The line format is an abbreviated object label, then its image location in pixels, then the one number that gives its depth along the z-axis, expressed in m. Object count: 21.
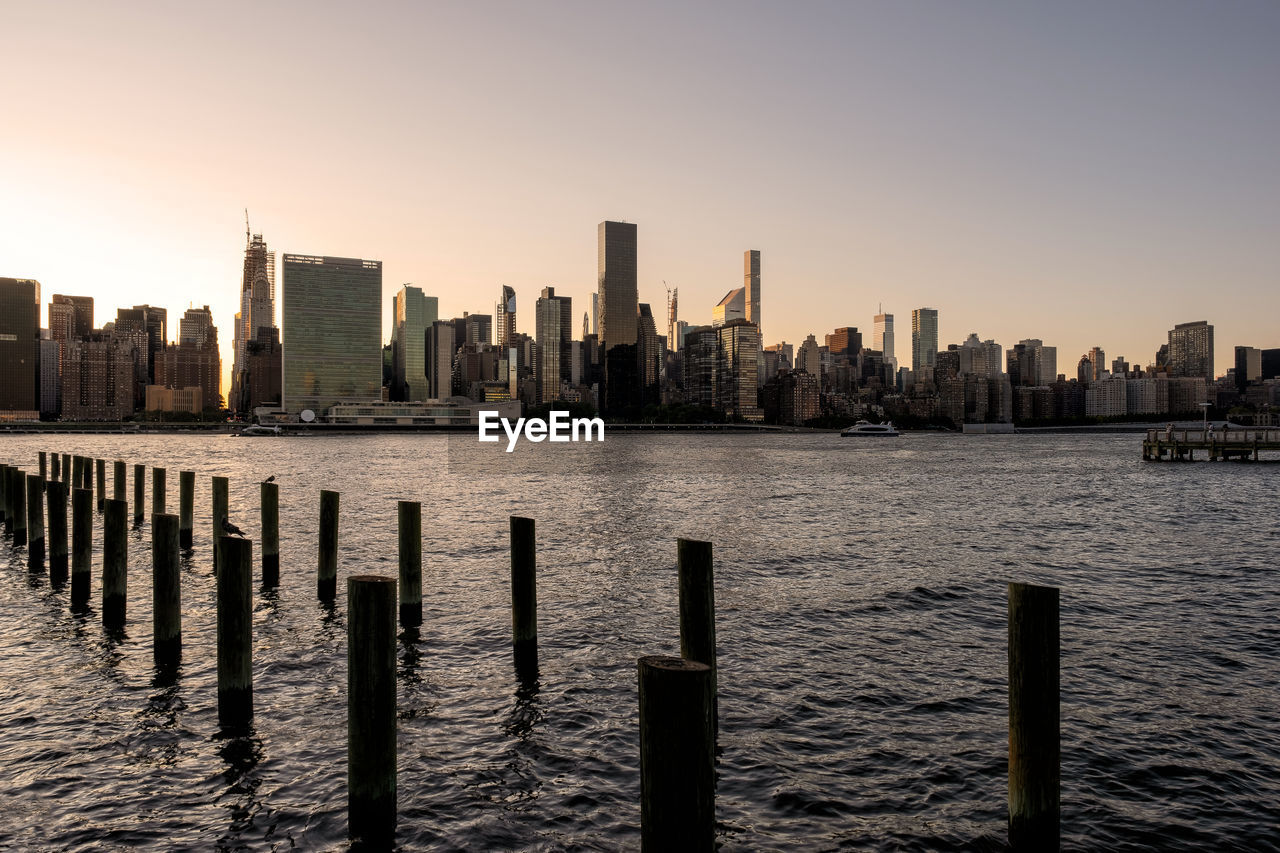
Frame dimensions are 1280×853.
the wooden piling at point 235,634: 12.08
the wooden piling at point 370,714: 9.58
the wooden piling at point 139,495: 34.91
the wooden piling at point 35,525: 25.22
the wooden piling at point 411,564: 17.48
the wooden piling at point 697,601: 11.04
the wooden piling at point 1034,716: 8.18
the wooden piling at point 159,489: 30.17
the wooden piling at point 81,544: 19.53
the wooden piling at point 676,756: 6.14
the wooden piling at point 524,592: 14.82
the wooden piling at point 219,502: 23.83
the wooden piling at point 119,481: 30.80
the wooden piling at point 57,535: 22.08
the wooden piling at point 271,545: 22.42
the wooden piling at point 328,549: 20.27
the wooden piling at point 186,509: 27.78
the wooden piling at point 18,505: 29.72
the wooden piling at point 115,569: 17.25
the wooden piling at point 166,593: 14.49
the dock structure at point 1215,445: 95.31
